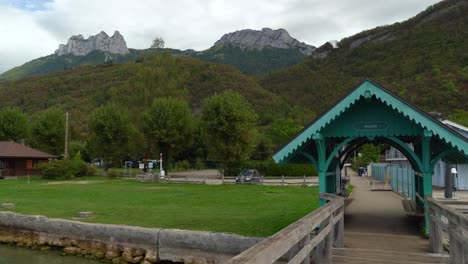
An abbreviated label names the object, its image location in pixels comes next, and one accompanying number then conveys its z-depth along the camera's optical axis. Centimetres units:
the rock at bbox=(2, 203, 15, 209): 1916
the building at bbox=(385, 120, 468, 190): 2872
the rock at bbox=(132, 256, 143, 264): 1273
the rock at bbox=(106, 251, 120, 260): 1320
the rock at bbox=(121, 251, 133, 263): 1285
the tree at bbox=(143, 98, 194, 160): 4741
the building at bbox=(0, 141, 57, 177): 4691
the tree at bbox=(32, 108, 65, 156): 5628
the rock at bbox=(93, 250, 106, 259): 1346
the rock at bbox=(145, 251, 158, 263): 1258
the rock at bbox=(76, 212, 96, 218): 1608
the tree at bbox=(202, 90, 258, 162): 4422
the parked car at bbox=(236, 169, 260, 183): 3671
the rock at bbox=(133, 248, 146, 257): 1291
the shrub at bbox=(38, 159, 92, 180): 4450
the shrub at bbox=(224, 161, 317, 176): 4706
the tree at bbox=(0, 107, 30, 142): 5966
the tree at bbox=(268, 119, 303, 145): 7219
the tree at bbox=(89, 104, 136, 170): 4997
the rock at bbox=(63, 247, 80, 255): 1406
